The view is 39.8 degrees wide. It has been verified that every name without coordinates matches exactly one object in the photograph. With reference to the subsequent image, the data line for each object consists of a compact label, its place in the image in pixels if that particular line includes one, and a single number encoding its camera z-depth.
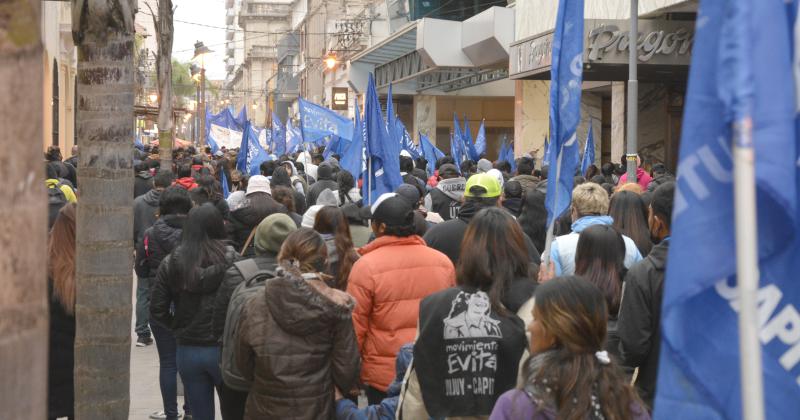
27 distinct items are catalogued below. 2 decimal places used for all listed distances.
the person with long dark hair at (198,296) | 6.82
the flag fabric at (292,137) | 28.48
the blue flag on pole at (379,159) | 12.05
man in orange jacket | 5.36
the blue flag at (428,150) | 23.28
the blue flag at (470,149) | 24.63
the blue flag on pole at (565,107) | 6.48
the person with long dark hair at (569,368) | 3.29
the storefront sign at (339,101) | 48.22
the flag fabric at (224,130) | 31.23
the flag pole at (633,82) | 17.34
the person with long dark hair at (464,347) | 4.29
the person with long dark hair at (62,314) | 5.96
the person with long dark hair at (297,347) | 4.87
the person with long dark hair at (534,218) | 8.70
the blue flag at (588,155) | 17.52
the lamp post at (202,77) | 29.95
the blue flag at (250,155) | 19.83
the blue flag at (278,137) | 27.74
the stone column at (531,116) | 31.03
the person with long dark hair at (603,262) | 5.31
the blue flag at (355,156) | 14.44
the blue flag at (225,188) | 15.09
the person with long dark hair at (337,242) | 6.61
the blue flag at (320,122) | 21.08
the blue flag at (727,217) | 2.21
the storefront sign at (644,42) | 20.62
